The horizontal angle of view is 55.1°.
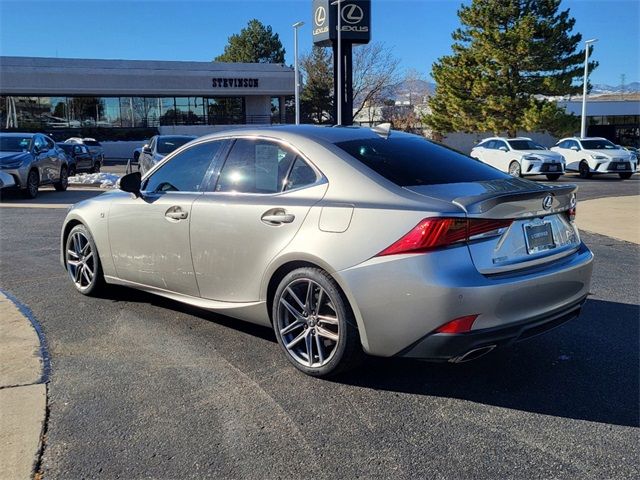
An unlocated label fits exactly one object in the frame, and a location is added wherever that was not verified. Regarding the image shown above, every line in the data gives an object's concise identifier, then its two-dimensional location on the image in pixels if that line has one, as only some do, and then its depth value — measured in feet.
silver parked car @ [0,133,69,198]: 48.16
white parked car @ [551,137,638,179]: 76.84
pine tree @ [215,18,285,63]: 204.64
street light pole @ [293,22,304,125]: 121.80
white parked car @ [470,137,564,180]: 73.41
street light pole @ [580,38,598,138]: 110.41
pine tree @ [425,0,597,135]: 114.62
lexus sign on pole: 101.14
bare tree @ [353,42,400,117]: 194.80
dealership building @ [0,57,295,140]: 140.36
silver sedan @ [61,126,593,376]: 11.07
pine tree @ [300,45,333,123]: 194.59
